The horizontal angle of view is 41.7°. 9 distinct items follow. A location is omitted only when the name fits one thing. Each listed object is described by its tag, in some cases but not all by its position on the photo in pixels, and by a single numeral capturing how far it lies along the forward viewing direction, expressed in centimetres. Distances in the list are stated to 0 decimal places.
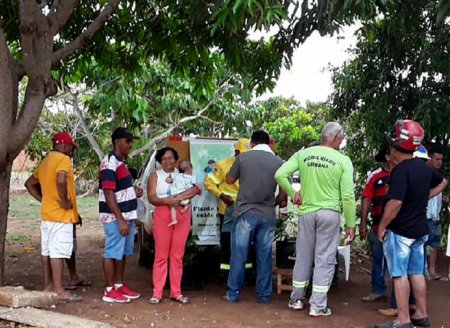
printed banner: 770
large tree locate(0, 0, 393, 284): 542
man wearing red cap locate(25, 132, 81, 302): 640
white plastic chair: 721
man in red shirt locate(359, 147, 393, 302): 669
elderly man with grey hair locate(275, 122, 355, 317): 597
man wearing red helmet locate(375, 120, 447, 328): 546
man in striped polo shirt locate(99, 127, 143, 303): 642
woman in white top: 655
